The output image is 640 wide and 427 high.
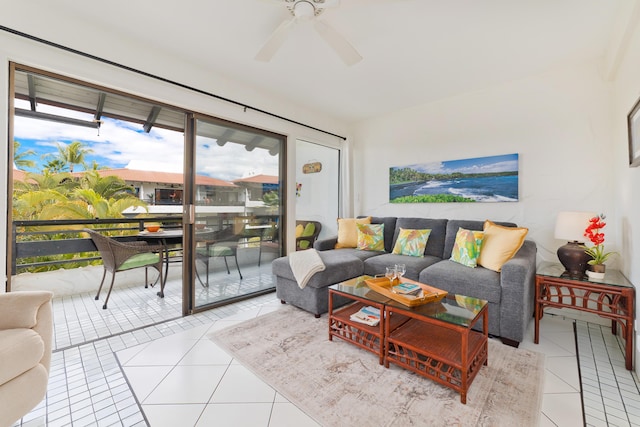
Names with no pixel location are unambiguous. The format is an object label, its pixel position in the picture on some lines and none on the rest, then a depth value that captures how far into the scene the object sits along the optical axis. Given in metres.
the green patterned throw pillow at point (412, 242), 3.24
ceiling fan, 1.70
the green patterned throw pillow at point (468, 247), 2.62
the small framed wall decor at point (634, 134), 1.78
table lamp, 2.24
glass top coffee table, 1.57
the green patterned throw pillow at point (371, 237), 3.61
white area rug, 1.41
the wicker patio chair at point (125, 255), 3.02
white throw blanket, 2.66
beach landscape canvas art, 3.12
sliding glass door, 2.91
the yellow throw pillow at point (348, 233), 3.77
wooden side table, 1.83
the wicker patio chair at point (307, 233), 3.92
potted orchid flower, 2.10
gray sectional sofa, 2.13
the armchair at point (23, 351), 1.17
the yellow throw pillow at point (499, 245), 2.41
